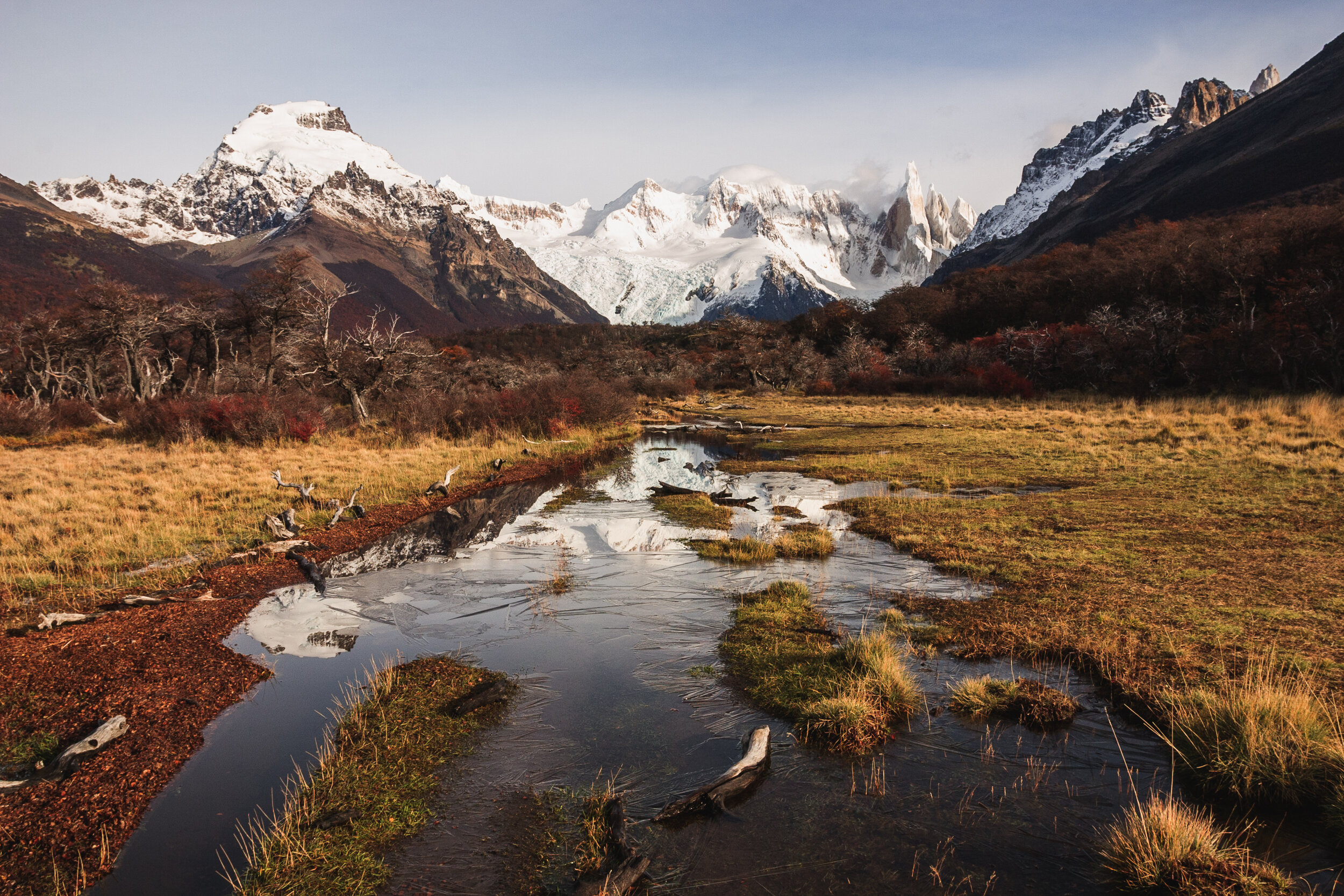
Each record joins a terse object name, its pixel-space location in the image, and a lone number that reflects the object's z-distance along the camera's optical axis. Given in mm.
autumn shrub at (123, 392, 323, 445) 31453
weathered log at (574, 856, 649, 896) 4672
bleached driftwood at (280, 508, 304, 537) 16508
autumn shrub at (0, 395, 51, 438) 38281
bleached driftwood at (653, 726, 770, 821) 5723
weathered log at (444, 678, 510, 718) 7680
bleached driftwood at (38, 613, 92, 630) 9852
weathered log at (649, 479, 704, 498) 22031
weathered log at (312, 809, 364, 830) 5641
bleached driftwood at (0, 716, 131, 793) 6246
